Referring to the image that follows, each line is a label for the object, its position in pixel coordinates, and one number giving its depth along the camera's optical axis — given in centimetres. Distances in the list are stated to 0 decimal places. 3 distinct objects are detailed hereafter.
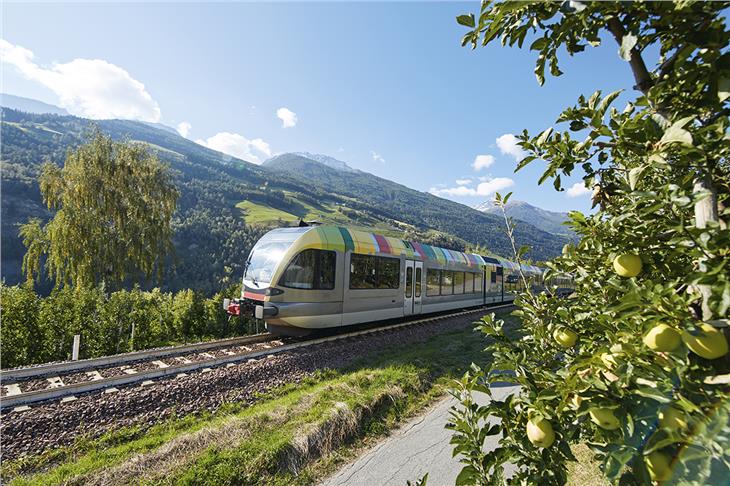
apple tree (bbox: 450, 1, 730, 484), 88
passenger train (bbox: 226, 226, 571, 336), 982
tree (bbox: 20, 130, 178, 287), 1612
